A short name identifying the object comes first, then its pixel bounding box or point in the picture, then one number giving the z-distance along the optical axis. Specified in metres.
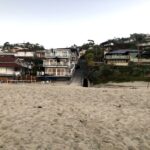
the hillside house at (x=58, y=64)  25.89
